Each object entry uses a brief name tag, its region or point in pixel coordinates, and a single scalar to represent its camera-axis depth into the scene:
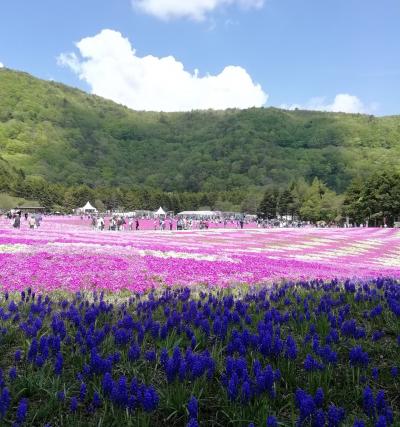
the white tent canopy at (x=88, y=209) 116.16
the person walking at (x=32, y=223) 41.62
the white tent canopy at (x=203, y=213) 139.85
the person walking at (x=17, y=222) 39.78
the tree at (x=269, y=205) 143.38
